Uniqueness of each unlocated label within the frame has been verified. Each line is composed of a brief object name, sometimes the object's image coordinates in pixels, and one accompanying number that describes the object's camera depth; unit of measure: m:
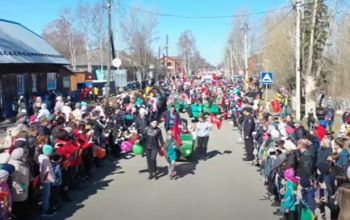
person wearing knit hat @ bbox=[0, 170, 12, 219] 8.80
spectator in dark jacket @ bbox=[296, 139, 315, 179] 9.66
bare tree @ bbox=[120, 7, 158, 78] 67.88
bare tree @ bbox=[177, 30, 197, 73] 131.44
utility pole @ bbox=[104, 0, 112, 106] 35.38
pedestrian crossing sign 26.30
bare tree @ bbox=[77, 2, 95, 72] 81.09
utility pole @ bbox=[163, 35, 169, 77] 95.38
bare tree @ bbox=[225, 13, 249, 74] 88.94
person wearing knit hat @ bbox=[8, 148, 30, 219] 9.57
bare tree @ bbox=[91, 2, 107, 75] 80.62
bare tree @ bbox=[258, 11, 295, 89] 48.25
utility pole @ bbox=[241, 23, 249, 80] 55.36
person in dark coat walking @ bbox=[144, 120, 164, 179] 14.01
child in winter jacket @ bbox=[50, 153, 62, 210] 10.88
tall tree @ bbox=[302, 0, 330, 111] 29.08
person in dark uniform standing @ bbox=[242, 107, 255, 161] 17.05
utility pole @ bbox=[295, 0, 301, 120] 25.42
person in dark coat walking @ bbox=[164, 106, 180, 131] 18.56
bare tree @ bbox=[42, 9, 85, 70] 91.12
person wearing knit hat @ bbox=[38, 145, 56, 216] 10.45
